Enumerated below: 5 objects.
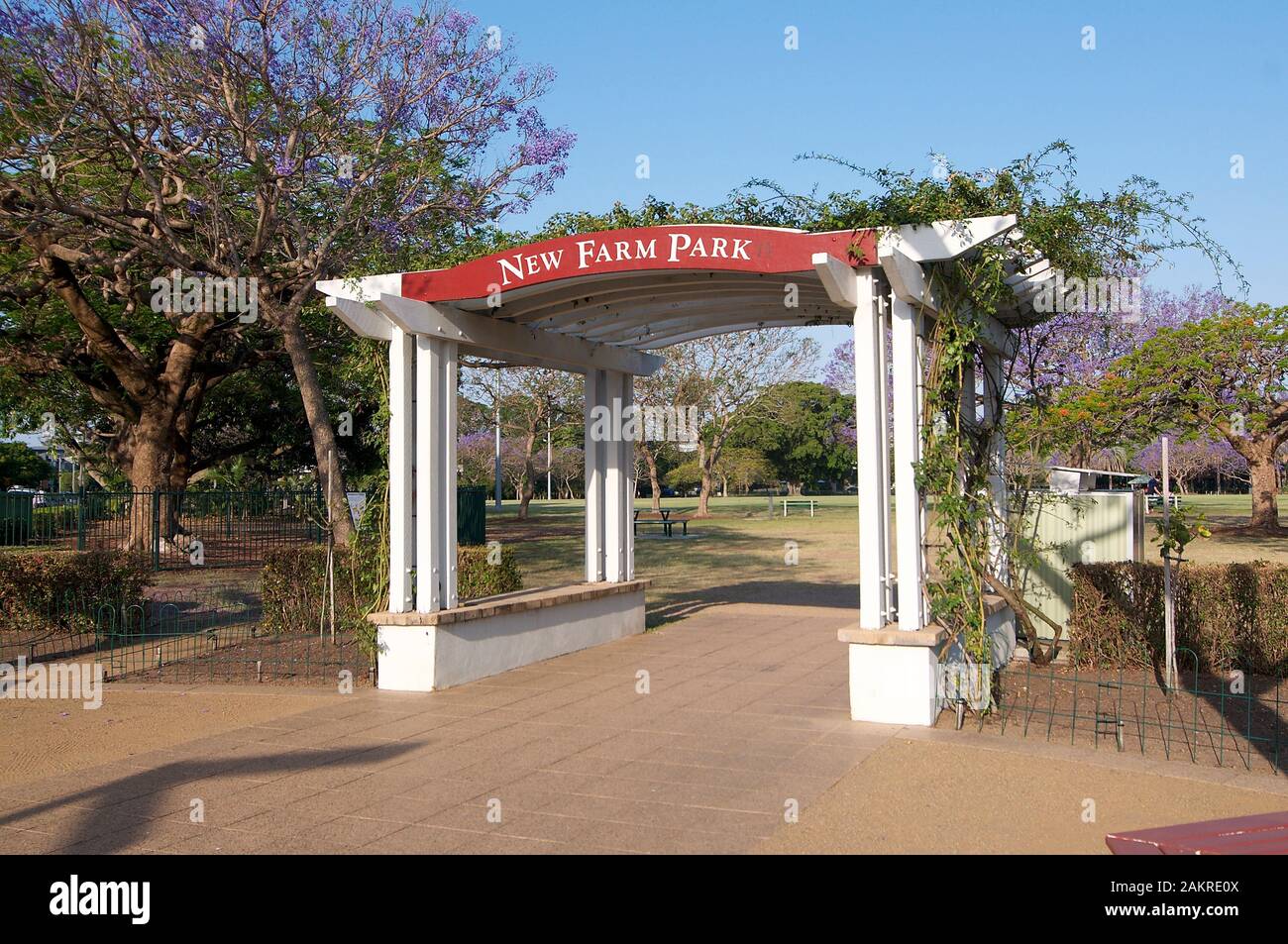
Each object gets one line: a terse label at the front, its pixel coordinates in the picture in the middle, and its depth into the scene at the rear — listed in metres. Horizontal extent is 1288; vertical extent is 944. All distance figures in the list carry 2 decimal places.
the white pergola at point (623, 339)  7.79
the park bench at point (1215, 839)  2.93
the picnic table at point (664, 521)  33.25
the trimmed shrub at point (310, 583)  12.20
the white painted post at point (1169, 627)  8.67
